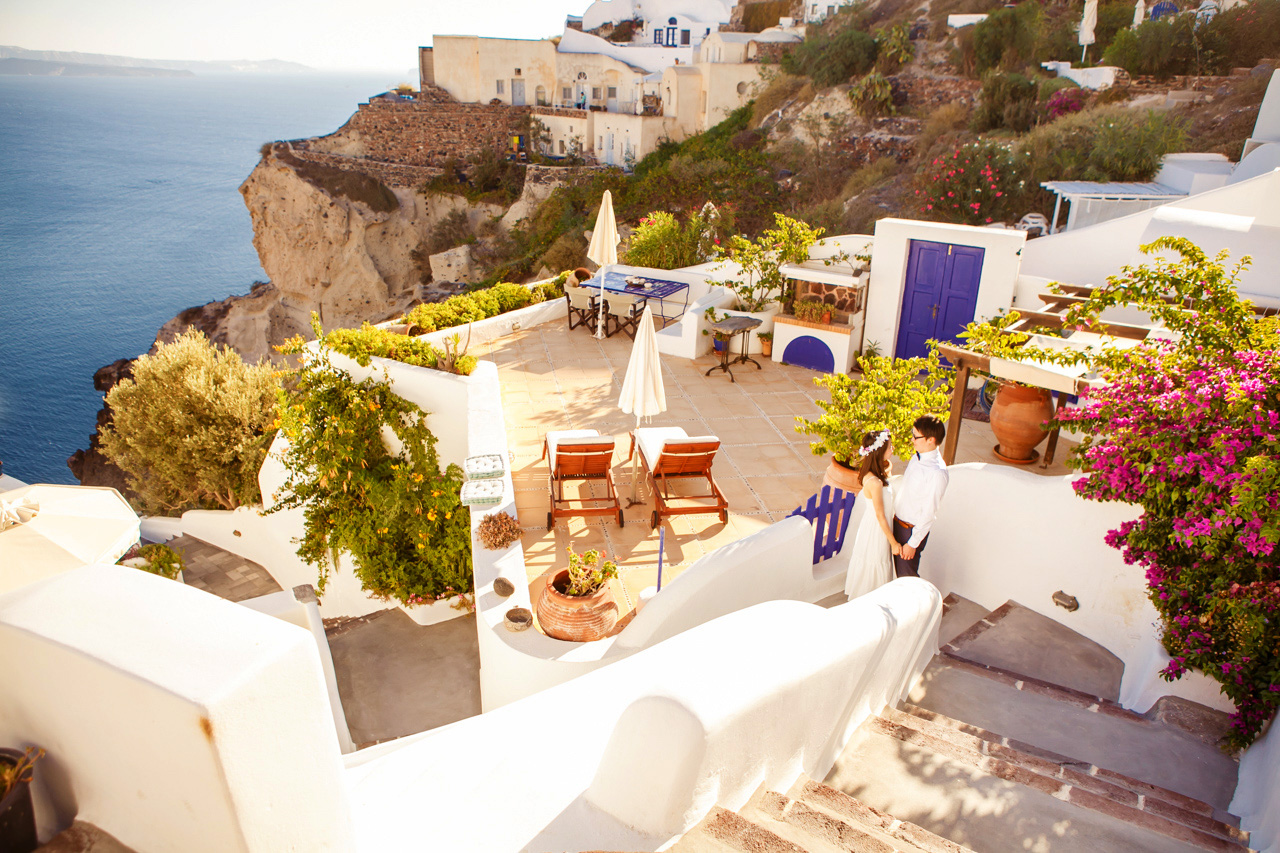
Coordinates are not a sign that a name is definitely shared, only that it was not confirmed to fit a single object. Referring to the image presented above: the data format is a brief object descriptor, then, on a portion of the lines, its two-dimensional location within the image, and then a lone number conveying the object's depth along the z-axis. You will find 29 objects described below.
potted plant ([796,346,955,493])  5.63
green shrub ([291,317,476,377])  8.83
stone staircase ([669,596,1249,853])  2.75
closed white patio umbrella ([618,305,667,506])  6.59
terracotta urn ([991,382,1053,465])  7.04
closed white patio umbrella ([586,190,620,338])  11.45
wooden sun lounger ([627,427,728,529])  6.73
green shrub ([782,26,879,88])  31.28
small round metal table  10.50
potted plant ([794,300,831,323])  10.66
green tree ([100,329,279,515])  13.23
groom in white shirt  4.82
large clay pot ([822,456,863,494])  5.95
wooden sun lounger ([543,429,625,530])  6.78
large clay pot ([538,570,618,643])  4.90
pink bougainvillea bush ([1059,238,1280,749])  3.84
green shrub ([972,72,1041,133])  24.05
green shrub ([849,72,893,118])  29.11
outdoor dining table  12.09
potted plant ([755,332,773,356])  11.29
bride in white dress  5.20
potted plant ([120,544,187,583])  9.88
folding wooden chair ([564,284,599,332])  12.71
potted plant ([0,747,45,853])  2.05
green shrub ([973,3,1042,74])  27.12
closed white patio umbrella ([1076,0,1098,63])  25.07
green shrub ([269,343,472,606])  7.85
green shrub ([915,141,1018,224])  14.89
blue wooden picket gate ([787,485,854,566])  5.93
